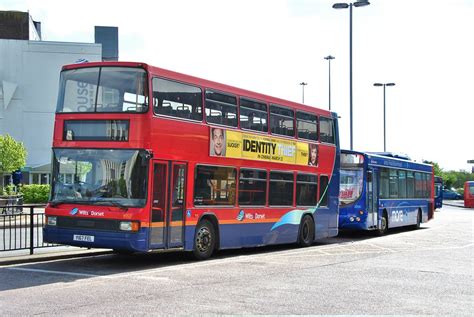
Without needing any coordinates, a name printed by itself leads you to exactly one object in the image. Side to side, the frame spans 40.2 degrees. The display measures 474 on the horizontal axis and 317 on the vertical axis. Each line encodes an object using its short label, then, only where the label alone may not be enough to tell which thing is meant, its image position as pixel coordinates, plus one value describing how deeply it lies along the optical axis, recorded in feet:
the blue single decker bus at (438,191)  176.80
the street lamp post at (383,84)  176.89
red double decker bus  42.39
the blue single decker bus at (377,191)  77.66
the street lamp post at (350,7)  111.86
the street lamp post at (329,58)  166.40
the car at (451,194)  316.19
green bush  129.29
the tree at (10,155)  147.64
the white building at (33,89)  185.26
